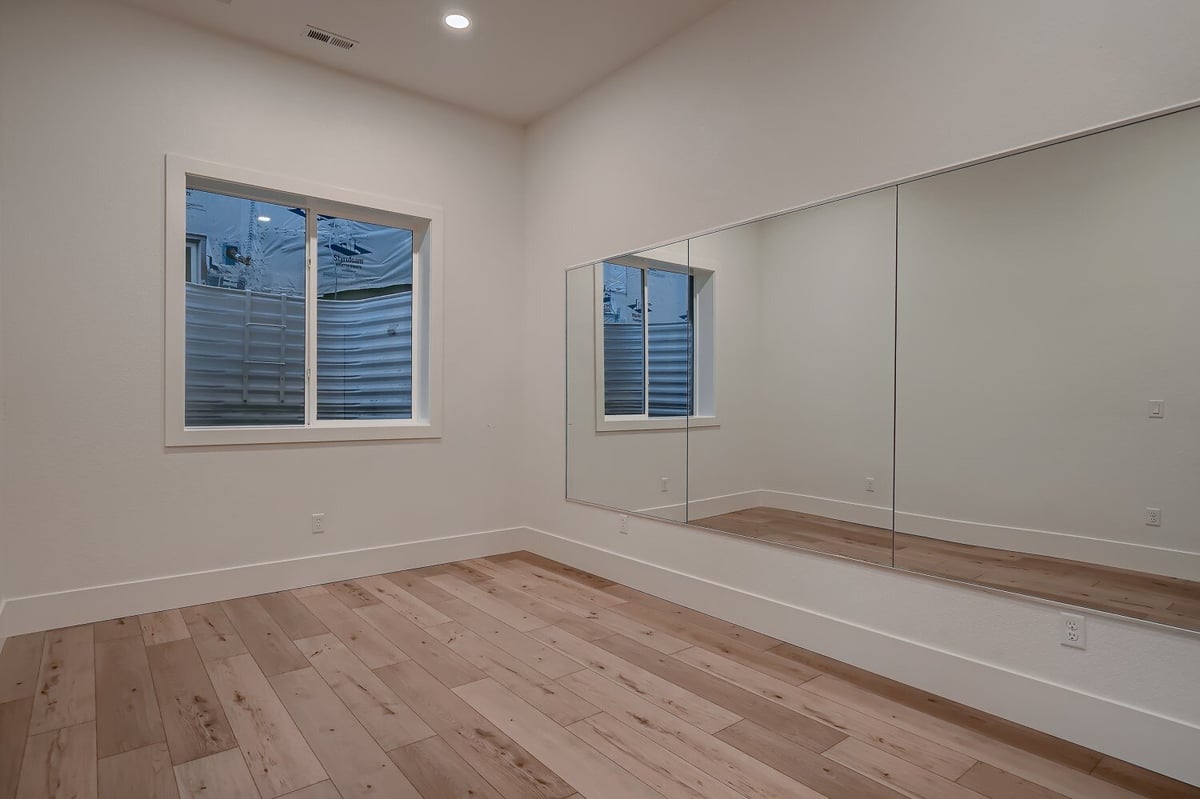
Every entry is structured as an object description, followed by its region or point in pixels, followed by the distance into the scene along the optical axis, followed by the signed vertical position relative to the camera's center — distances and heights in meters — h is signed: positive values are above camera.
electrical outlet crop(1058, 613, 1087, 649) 2.03 -0.72
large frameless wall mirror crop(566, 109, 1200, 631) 1.88 +0.10
